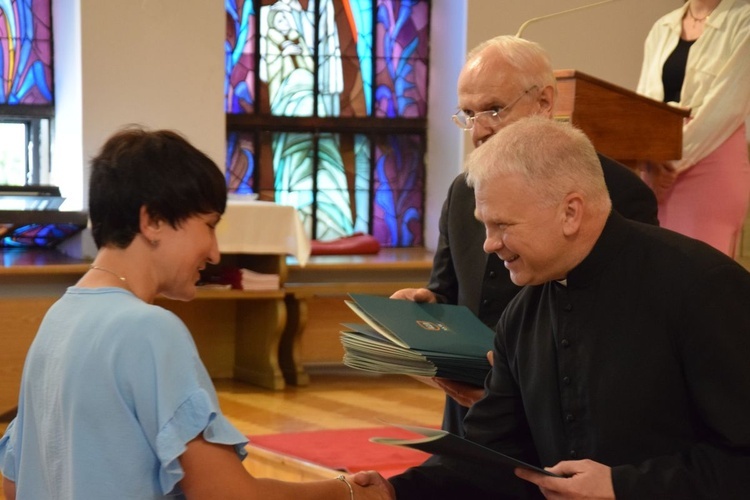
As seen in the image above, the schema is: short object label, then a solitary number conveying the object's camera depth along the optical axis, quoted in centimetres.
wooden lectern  414
